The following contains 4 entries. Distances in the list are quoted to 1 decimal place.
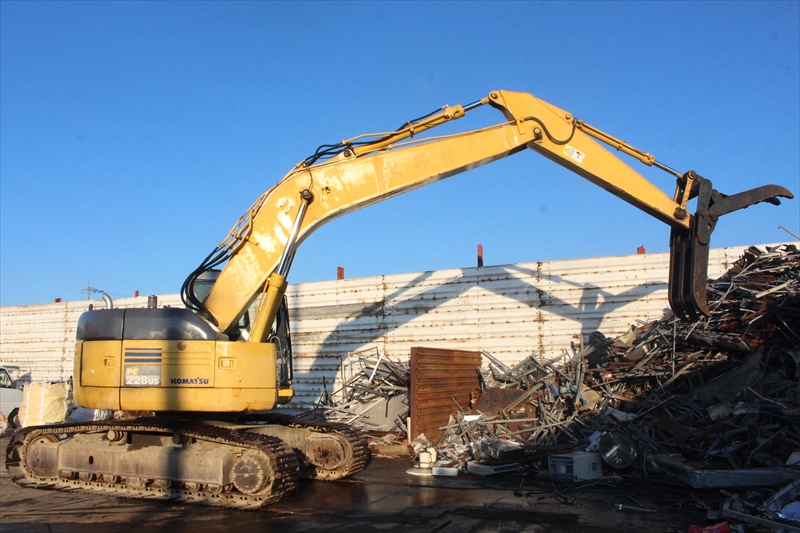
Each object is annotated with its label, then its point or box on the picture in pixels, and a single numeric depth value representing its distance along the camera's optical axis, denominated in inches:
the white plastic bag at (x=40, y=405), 600.1
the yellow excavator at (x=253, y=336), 321.1
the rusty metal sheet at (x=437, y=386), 454.0
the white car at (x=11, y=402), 662.5
